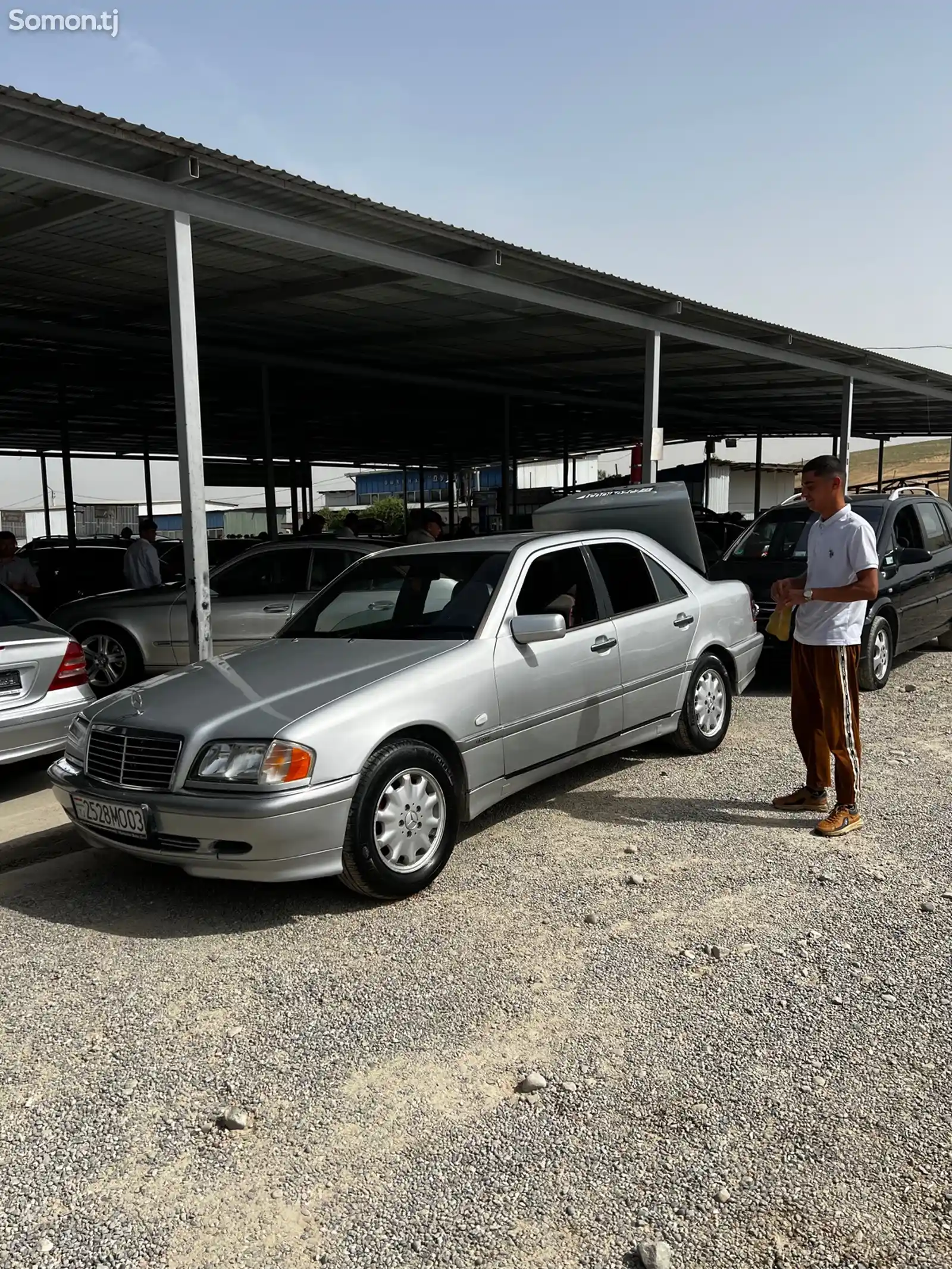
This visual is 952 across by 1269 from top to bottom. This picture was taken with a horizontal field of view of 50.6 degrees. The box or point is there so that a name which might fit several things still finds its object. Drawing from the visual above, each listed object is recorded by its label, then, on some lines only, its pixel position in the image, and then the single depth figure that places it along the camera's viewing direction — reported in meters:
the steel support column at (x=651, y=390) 12.98
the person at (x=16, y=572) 10.66
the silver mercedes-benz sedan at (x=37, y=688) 6.08
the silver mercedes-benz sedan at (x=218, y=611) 9.61
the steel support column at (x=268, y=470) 15.38
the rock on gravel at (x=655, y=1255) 2.31
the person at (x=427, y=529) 9.99
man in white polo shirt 5.11
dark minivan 9.09
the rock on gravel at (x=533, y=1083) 3.03
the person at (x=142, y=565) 11.65
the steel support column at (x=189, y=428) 7.68
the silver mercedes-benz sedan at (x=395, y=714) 4.15
